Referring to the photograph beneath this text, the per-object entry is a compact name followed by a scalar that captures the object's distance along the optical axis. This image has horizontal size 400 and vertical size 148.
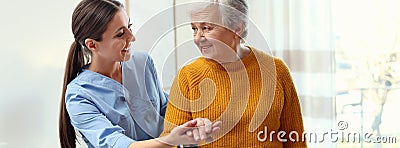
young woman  2.63
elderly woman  2.50
